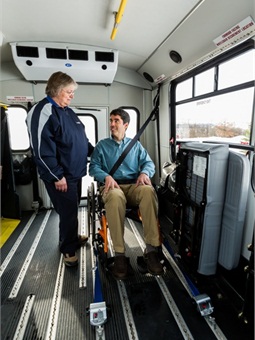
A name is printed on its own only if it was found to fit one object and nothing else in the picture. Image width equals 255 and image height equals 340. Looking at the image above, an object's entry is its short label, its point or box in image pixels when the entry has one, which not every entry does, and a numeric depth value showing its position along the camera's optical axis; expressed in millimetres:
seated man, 1953
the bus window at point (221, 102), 2133
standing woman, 1982
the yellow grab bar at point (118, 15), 1888
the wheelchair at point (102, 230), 2088
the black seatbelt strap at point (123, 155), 2361
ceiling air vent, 3068
